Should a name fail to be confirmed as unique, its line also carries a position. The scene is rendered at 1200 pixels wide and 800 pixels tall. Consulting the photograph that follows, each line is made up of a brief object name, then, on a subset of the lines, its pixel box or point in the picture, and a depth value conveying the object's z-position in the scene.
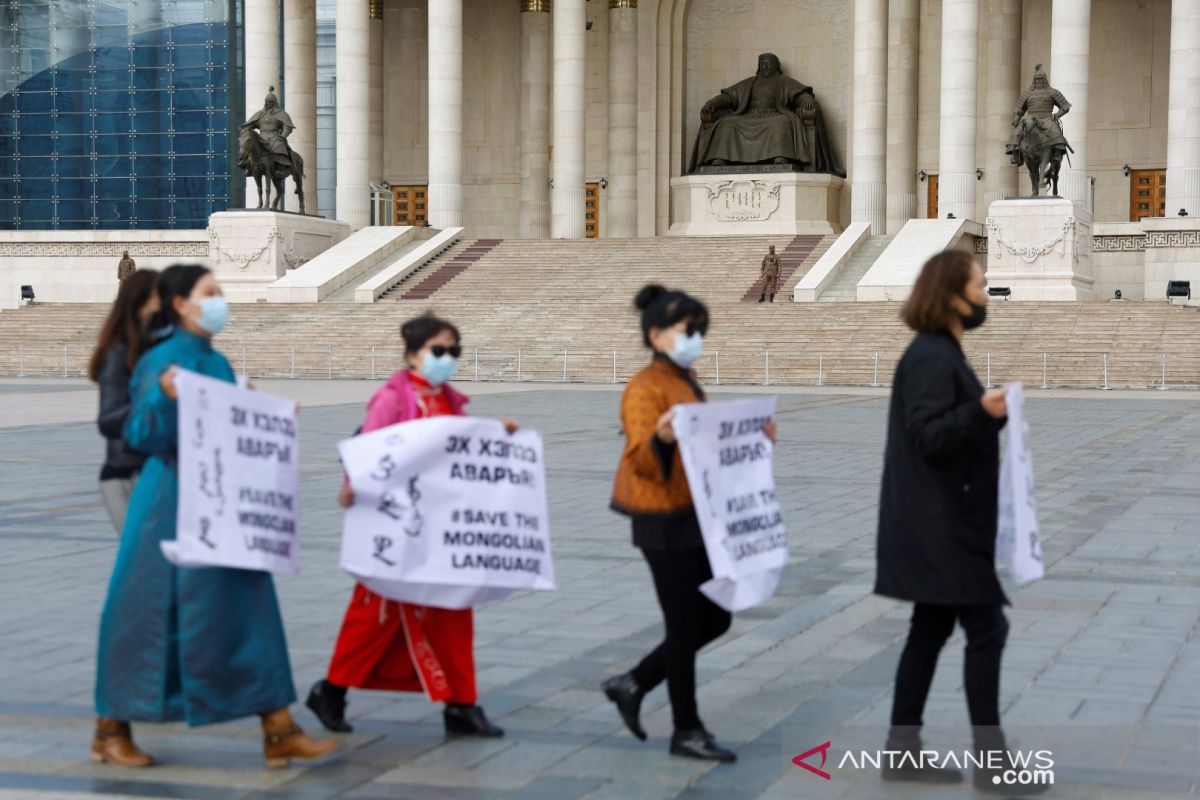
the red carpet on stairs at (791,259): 37.81
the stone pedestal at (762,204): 48.59
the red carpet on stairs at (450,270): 40.12
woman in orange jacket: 5.86
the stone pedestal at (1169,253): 39.38
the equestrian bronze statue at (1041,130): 36.53
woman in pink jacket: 6.25
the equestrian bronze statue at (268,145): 41.25
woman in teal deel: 5.77
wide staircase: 31.05
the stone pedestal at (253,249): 42.50
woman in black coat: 5.59
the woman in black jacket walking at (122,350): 6.10
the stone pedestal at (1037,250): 37.62
